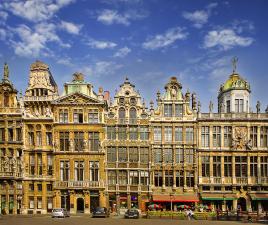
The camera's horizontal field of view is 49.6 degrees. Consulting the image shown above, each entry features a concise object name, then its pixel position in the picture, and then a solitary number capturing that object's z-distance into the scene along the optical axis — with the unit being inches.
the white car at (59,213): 1285.7
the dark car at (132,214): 1292.3
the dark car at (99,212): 1324.8
